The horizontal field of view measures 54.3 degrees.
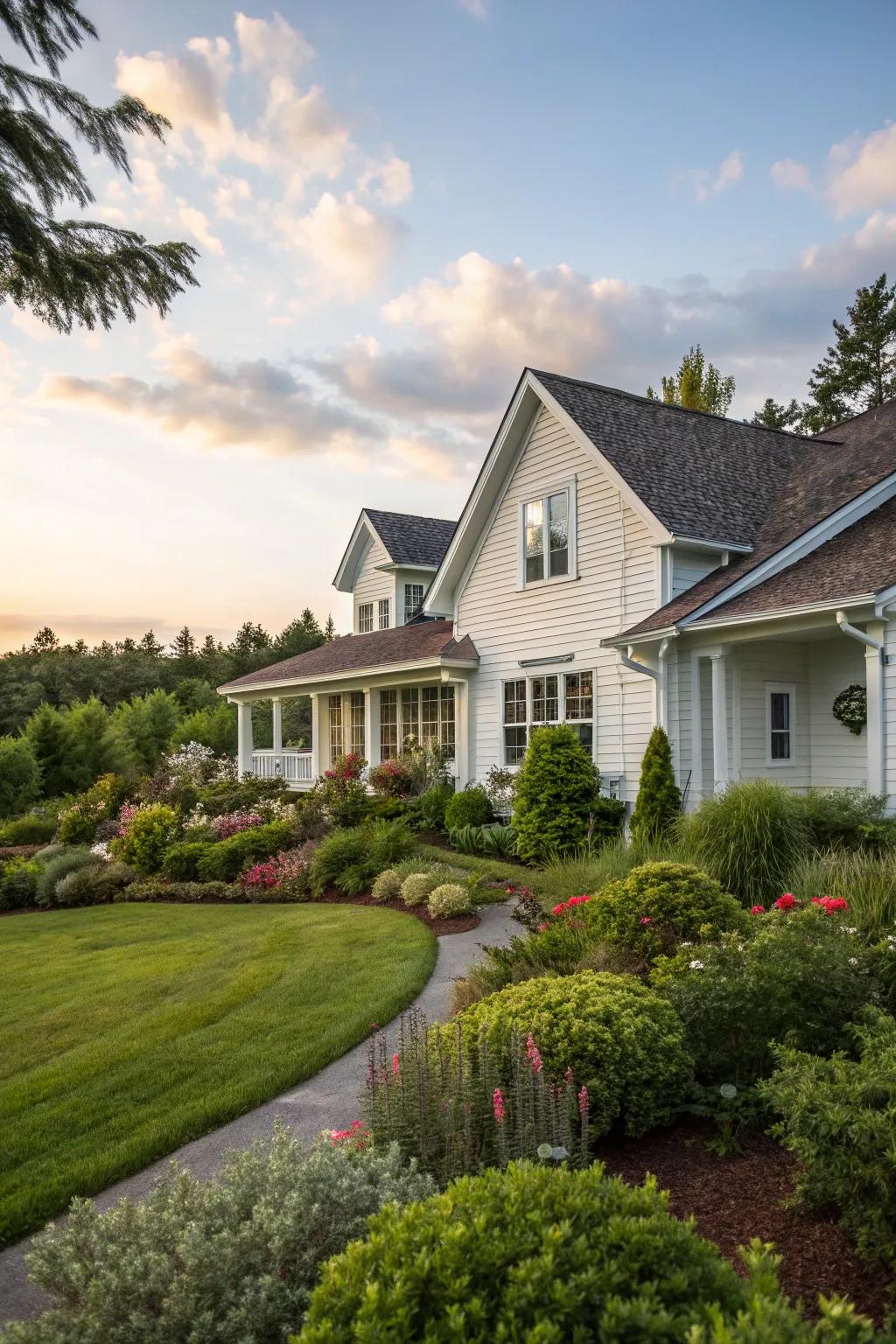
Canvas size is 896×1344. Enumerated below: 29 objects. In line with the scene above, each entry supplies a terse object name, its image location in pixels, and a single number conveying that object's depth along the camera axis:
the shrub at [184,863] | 15.06
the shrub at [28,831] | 20.90
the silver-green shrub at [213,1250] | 2.43
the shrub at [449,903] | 9.82
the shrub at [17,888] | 15.78
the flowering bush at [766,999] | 4.38
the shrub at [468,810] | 15.50
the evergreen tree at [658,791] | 12.58
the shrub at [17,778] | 25.30
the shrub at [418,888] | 10.61
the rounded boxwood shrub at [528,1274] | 1.94
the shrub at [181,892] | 13.59
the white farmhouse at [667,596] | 12.64
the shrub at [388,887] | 11.31
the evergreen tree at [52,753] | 27.69
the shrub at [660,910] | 5.98
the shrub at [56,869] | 15.45
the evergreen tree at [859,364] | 34.00
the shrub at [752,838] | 8.59
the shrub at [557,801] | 13.27
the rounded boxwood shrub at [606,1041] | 3.96
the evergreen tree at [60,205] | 4.34
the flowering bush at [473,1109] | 3.30
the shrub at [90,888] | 15.15
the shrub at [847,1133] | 2.84
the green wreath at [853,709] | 12.60
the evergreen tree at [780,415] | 37.38
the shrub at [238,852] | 14.48
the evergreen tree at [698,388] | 27.67
